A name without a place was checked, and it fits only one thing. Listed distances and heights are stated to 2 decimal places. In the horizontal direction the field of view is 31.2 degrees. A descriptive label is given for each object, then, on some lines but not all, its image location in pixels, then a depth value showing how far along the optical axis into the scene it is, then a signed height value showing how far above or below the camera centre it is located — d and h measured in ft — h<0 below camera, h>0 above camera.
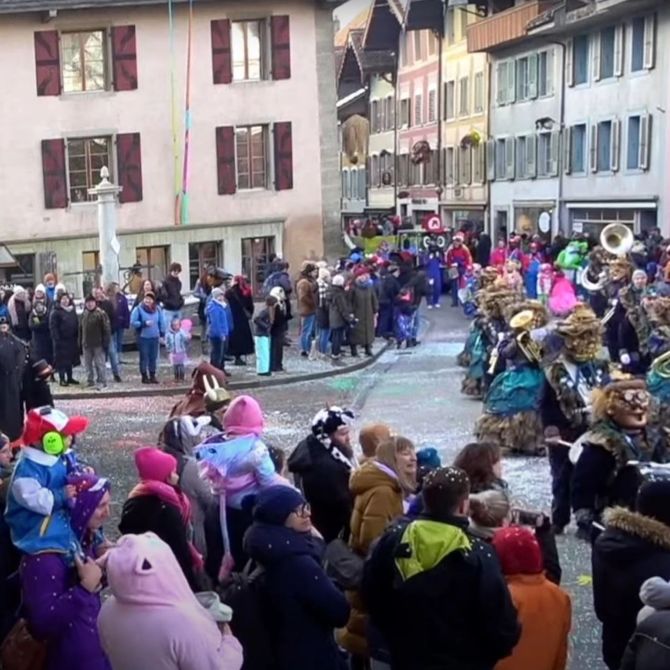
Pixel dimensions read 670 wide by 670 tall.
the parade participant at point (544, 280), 85.10 -9.74
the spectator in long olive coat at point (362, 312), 70.49 -9.56
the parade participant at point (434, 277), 102.06 -11.02
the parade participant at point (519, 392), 41.16 -8.45
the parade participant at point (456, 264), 101.91 -9.99
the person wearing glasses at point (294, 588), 16.20 -5.87
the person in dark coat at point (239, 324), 67.92 -9.74
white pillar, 82.07 -5.57
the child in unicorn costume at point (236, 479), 20.76 -5.70
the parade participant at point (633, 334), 47.57 -7.67
